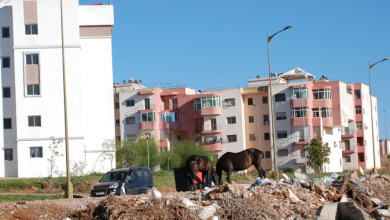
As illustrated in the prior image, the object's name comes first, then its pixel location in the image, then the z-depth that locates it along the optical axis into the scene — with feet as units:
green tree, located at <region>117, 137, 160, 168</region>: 233.51
